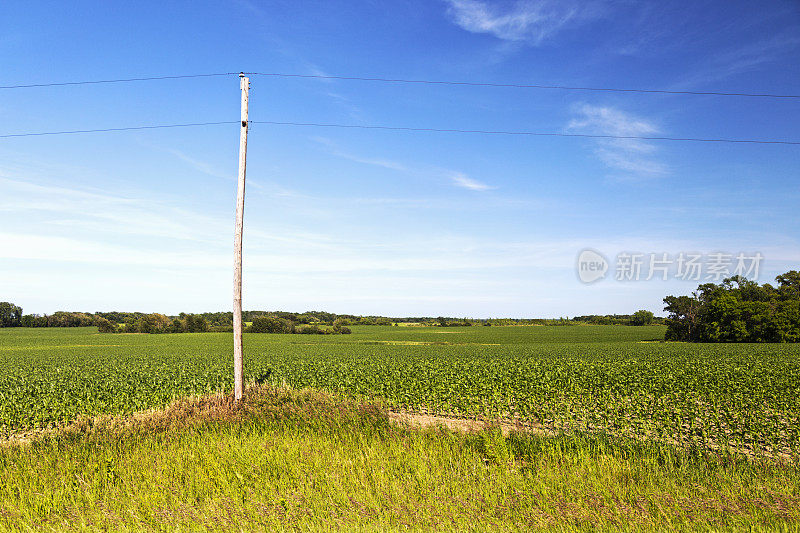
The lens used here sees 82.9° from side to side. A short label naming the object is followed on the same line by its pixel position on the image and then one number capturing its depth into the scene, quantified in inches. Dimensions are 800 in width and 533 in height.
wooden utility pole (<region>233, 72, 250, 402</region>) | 482.0
